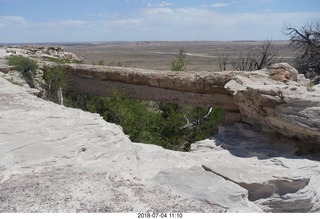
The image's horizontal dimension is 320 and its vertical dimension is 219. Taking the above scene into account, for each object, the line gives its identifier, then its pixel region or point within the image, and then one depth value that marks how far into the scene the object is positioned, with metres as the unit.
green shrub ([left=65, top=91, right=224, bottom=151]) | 11.41
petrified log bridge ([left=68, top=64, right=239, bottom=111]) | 9.46
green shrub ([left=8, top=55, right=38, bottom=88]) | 12.55
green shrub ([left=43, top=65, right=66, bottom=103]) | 12.42
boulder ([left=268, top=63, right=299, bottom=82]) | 8.68
